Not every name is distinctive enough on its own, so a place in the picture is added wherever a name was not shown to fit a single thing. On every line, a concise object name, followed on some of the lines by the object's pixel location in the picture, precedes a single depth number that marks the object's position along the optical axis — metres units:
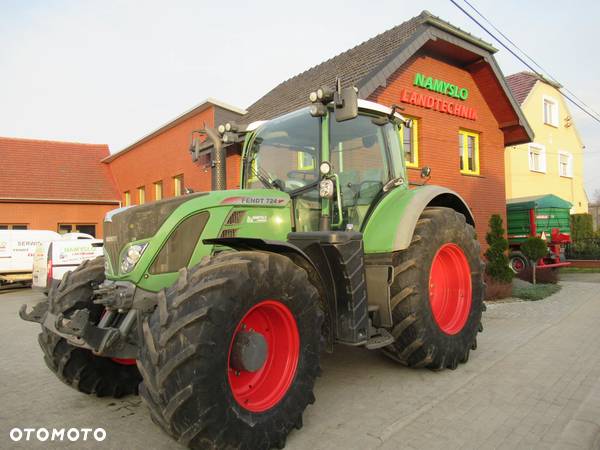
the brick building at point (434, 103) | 10.55
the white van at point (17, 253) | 12.84
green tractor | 2.48
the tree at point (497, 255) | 9.95
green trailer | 13.77
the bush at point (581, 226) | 21.42
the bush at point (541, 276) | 11.75
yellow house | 20.36
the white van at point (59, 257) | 10.14
